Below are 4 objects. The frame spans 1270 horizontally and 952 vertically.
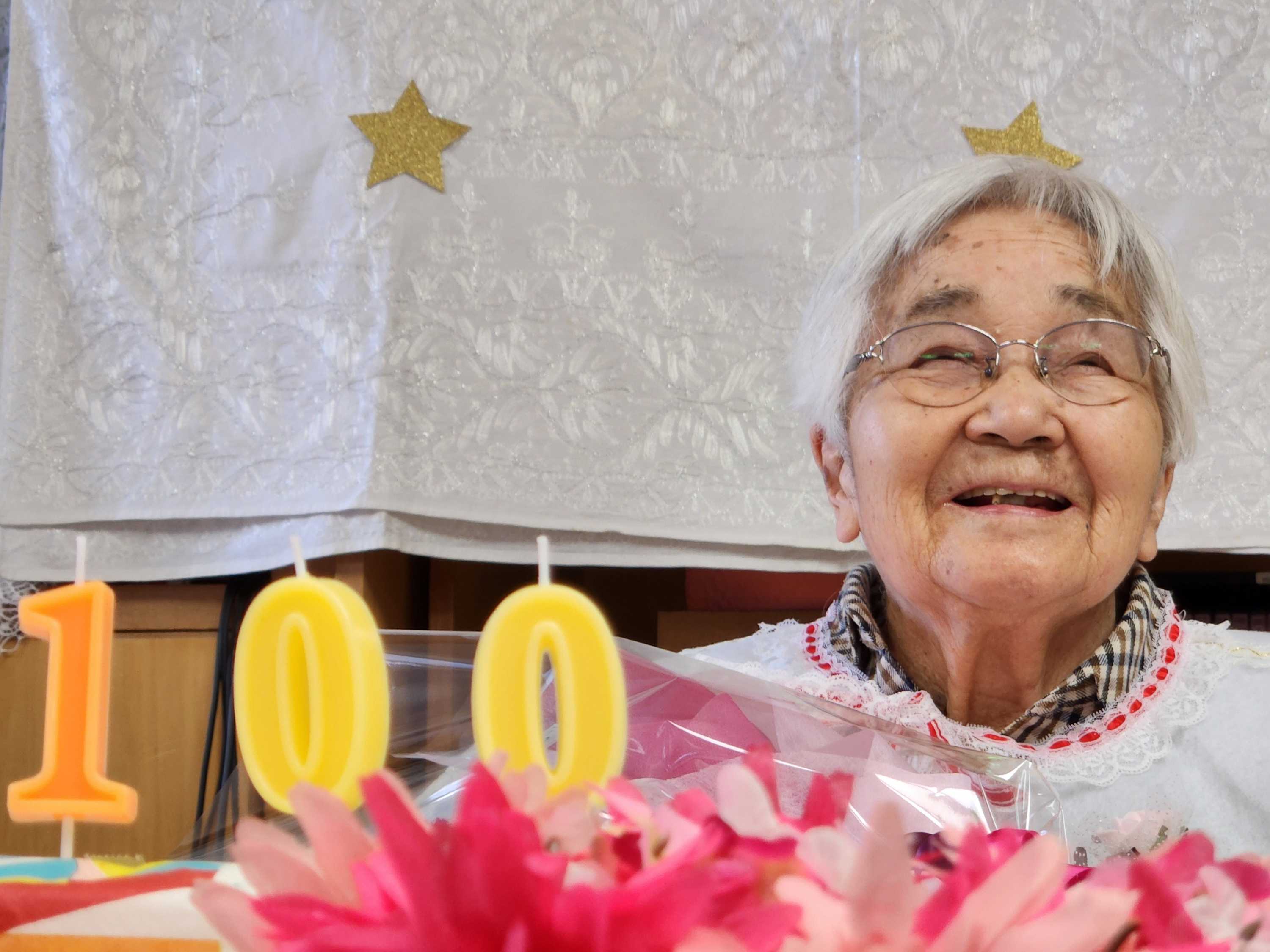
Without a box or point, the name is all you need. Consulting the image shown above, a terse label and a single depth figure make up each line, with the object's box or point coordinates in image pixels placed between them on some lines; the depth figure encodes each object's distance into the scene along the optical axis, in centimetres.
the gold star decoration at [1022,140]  165
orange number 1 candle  44
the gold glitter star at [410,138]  158
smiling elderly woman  101
